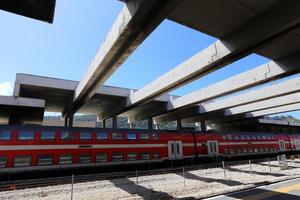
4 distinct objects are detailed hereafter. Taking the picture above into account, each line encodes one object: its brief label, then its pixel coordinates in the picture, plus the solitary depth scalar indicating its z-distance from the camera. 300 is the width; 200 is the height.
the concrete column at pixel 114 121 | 34.87
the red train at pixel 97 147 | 15.13
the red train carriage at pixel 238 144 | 25.66
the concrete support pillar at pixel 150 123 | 38.41
